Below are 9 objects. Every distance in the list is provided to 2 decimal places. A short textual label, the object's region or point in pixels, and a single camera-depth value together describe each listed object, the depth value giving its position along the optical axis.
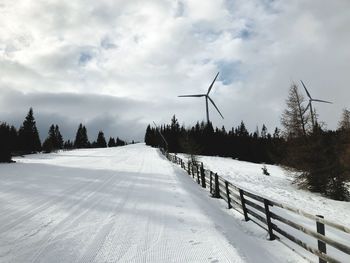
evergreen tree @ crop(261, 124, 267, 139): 135.14
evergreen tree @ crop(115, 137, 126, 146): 196.85
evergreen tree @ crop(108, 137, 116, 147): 185.00
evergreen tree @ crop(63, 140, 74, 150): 142.07
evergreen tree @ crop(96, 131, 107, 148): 146.38
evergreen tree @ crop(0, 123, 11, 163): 28.98
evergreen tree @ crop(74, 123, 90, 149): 124.12
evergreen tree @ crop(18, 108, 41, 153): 69.88
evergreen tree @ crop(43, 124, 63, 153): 94.77
